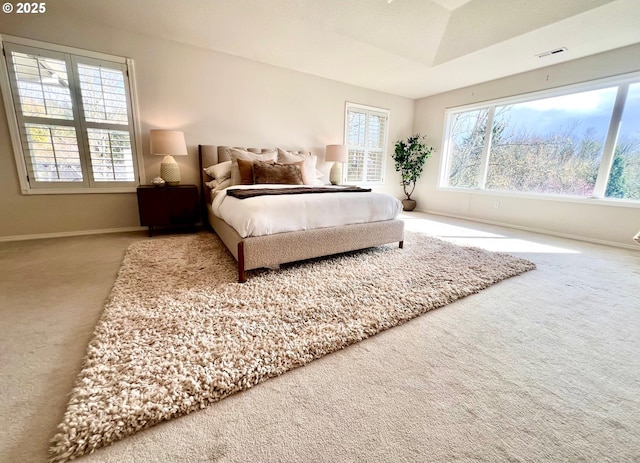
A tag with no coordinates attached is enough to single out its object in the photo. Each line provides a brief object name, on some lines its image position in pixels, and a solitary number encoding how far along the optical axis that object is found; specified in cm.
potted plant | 545
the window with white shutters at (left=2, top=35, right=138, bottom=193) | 278
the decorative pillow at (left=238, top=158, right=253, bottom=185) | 322
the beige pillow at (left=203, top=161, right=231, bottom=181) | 338
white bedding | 198
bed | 195
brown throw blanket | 226
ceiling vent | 321
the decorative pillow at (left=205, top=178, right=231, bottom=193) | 328
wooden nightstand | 309
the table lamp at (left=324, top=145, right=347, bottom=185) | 441
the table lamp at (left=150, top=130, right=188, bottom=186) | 312
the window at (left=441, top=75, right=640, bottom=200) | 325
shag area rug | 93
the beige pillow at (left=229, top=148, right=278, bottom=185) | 333
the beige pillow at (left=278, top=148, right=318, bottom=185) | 366
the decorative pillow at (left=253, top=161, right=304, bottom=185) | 319
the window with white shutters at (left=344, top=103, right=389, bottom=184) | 500
